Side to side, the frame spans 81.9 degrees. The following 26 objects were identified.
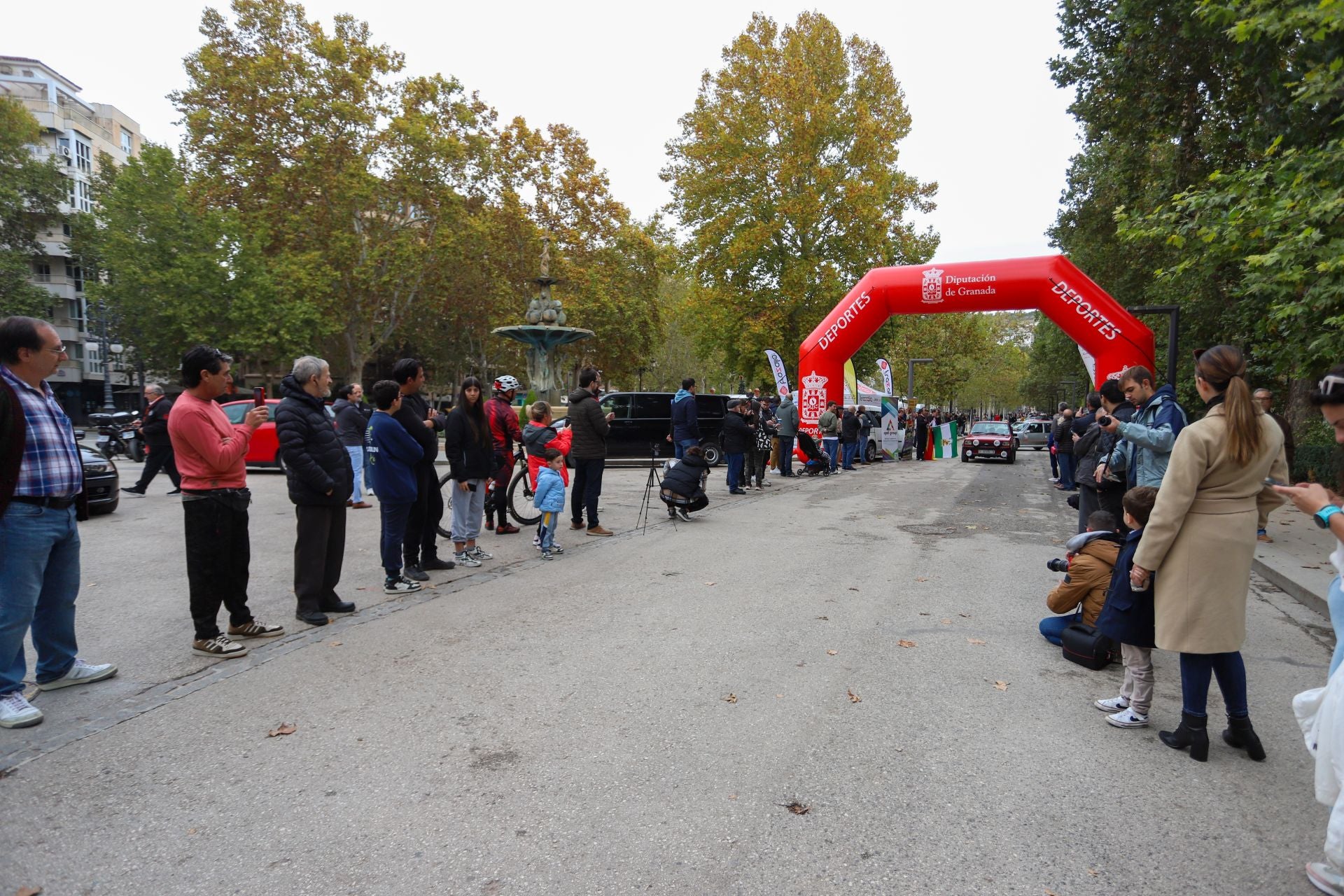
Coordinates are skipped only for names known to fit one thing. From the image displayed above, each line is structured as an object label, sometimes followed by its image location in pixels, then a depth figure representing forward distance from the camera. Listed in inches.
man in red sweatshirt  187.5
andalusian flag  1222.7
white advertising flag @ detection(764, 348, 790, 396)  930.7
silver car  1705.2
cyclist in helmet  337.1
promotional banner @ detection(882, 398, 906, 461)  1114.7
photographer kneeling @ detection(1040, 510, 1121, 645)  194.1
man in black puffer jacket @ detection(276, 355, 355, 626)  215.2
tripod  414.4
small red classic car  1099.3
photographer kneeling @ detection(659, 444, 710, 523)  430.3
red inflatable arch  644.7
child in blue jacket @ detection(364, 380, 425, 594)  253.6
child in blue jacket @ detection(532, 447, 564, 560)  325.1
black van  777.6
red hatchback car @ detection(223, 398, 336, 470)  580.4
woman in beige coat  136.2
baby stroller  758.5
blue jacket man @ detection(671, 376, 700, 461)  478.3
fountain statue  927.7
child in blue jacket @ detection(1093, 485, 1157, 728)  151.8
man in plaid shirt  149.1
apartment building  2025.1
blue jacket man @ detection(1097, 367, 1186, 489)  189.5
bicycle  395.2
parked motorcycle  724.0
